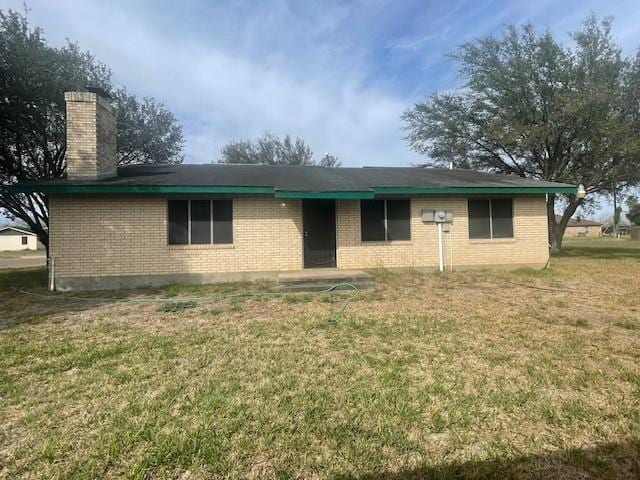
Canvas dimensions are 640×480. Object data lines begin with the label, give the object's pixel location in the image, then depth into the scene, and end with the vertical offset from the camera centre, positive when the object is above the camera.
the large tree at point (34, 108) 11.30 +5.30
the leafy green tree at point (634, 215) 48.60 +3.86
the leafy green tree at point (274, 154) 31.02 +8.82
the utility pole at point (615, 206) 18.15 +2.38
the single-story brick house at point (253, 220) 8.38 +0.74
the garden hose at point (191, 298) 6.75 -1.02
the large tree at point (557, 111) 15.16 +6.36
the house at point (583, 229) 66.50 +2.58
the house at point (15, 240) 50.34 +1.89
